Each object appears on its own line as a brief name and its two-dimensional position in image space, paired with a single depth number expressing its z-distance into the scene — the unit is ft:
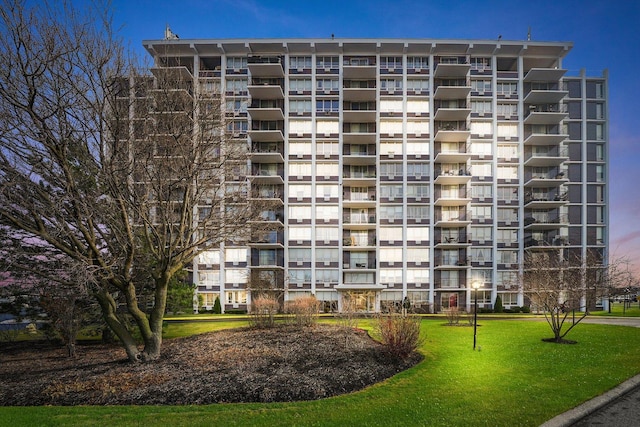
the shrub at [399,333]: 42.09
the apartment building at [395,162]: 140.56
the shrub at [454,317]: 83.44
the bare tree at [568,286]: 58.29
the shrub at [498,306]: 134.28
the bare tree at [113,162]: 34.91
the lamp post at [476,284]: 55.47
